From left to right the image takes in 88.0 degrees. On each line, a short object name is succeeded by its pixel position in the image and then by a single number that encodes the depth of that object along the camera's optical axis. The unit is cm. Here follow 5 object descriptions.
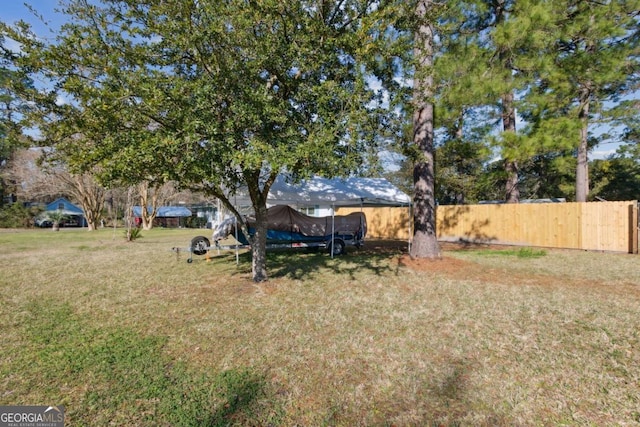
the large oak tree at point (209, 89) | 423
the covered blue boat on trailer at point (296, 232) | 1047
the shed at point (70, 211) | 3663
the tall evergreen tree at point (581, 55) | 949
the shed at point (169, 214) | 3941
